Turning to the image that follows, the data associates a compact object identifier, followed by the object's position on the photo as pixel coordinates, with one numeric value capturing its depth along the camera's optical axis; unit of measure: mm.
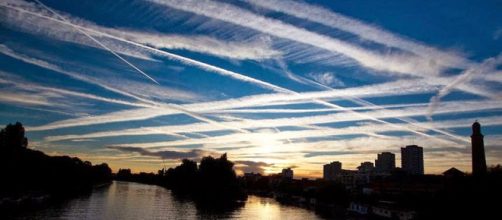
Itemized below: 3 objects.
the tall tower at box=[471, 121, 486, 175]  169812
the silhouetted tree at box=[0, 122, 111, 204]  115625
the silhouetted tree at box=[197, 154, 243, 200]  189125
